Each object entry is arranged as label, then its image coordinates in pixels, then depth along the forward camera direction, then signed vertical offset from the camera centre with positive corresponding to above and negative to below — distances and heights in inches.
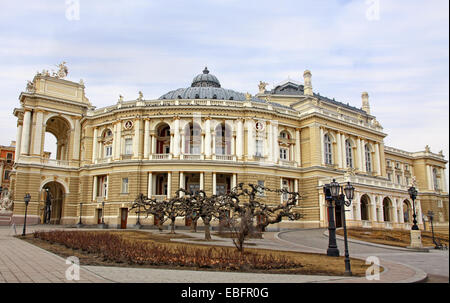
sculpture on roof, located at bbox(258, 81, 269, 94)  2947.8 +941.7
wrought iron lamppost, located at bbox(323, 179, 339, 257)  833.5 -64.4
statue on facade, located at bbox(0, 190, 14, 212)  2108.8 +12.0
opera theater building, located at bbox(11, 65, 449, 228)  2003.0 +300.1
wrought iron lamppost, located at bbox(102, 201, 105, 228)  1976.9 -39.3
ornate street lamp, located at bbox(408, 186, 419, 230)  1169.4 +36.5
